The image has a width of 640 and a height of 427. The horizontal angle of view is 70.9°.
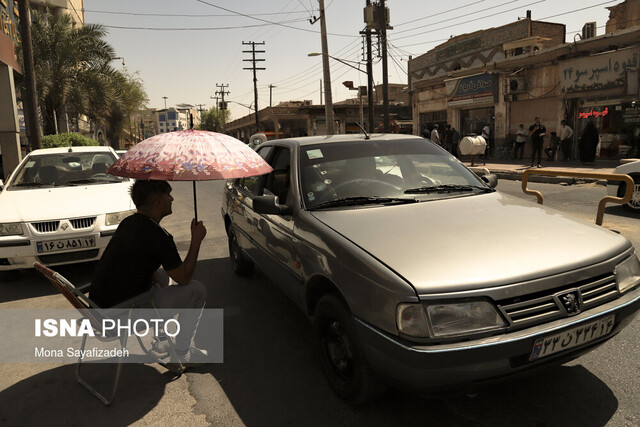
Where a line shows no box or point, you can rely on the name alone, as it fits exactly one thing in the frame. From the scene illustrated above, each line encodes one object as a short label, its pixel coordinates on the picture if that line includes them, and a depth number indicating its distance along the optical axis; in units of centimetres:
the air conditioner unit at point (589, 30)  2339
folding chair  259
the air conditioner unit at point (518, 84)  2088
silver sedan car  204
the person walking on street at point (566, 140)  1722
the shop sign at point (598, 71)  1628
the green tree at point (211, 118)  11432
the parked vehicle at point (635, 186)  763
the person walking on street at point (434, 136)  2139
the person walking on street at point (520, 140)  1969
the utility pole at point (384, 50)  2416
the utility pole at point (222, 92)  8775
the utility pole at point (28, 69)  1295
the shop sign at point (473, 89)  2272
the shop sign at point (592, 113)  1732
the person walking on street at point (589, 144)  1549
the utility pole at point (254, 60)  5566
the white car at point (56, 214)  481
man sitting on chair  277
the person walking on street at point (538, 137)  1571
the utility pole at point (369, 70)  2408
